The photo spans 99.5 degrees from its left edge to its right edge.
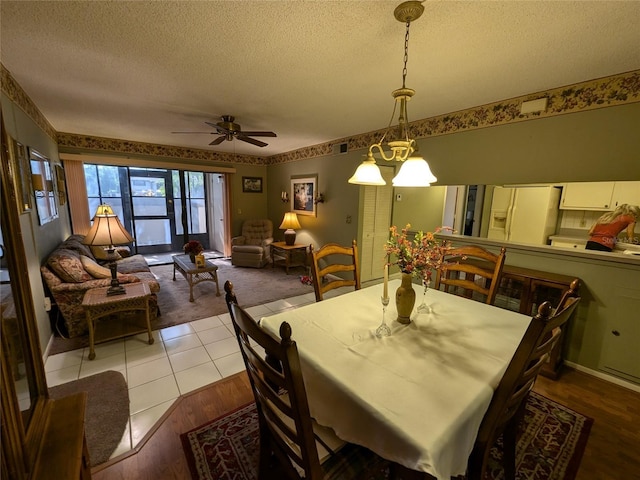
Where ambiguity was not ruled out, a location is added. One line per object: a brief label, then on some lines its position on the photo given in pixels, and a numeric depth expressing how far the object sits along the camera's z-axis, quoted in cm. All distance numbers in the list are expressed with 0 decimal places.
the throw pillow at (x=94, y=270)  284
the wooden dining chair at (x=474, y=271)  188
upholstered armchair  529
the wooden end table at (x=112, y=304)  237
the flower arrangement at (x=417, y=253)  143
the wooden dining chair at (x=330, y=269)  199
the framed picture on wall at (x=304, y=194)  509
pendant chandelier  135
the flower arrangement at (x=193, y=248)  386
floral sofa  253
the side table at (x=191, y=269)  365
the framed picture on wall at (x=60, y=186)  389
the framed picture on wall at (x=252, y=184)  627
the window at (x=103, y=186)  540
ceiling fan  304
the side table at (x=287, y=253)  500
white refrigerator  309
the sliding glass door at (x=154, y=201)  559
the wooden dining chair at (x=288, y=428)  79
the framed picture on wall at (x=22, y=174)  205
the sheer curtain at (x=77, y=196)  446
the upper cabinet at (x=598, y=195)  280
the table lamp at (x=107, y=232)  235
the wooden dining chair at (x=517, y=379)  85
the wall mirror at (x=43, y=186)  264
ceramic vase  148
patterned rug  145
